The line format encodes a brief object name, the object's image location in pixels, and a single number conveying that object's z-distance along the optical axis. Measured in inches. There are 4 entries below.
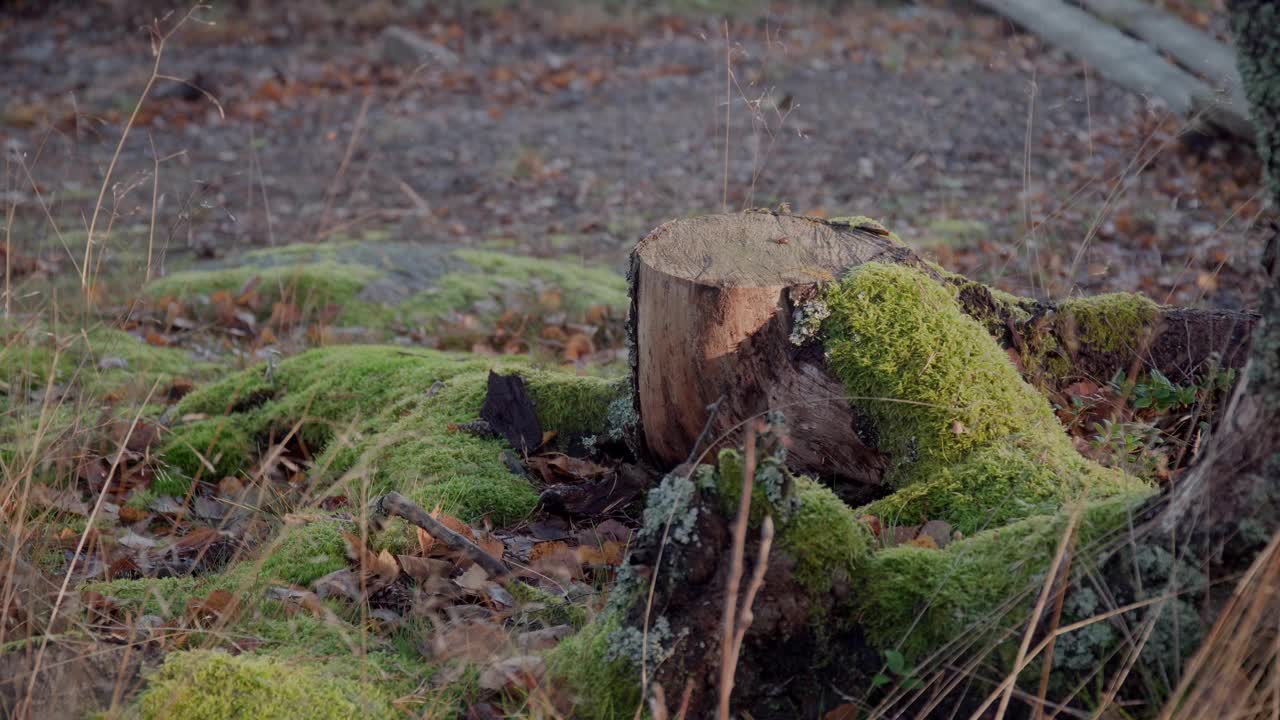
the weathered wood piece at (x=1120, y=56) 320.2
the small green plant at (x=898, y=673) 82.4
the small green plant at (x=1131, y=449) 117.3
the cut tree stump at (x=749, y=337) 123.0
